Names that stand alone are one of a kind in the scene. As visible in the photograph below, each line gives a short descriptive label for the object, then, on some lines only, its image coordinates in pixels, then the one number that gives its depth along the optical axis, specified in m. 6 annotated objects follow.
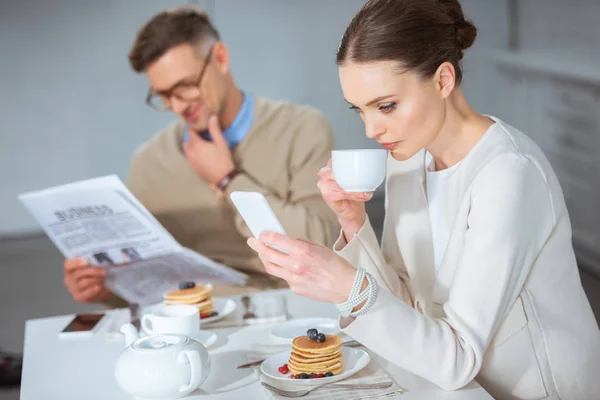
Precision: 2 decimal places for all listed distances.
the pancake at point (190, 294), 1.82
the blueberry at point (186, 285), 1.87
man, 2.87
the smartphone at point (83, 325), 1.80
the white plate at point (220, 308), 1.80
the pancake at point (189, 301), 1.82
